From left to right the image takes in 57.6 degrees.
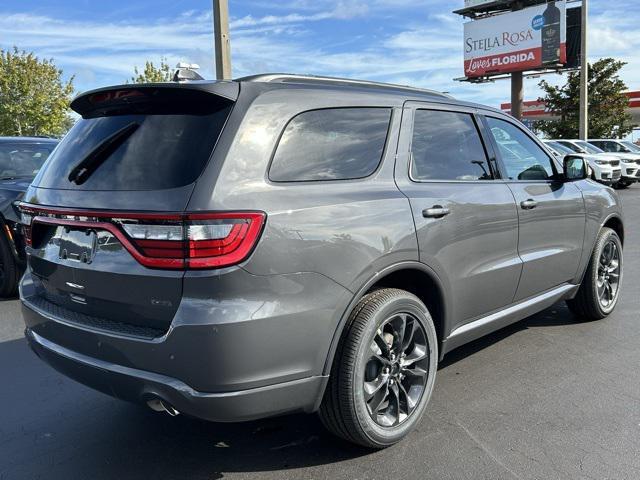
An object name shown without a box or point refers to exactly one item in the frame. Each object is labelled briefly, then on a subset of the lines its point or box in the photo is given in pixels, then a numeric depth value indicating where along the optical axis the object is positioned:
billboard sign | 37.25
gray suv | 2.34
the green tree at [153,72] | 37.72
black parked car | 5.95
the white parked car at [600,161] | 17.67
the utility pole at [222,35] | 7.77
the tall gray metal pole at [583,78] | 26.75
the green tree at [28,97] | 36.09
